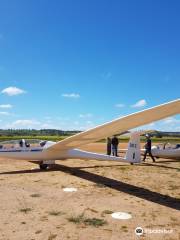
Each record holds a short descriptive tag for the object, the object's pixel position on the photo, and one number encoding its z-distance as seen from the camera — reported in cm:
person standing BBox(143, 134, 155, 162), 1454
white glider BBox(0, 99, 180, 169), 725
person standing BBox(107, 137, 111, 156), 1552
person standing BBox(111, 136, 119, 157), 1450
